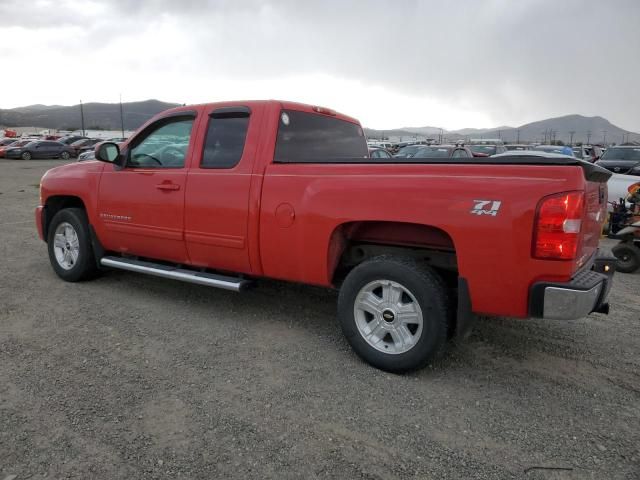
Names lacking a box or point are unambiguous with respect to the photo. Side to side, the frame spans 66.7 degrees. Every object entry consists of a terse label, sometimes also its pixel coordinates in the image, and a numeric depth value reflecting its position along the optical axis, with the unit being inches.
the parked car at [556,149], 695.4
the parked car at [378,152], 619.5
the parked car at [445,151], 671.1
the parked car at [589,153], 908.9
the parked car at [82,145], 1550.0
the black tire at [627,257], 258.2
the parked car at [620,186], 348.9
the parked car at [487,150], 898.7
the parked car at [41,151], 1403.8
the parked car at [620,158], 676.1
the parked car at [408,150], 797.2
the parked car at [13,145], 1398.9
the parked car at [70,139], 1800.0
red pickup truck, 113.8
